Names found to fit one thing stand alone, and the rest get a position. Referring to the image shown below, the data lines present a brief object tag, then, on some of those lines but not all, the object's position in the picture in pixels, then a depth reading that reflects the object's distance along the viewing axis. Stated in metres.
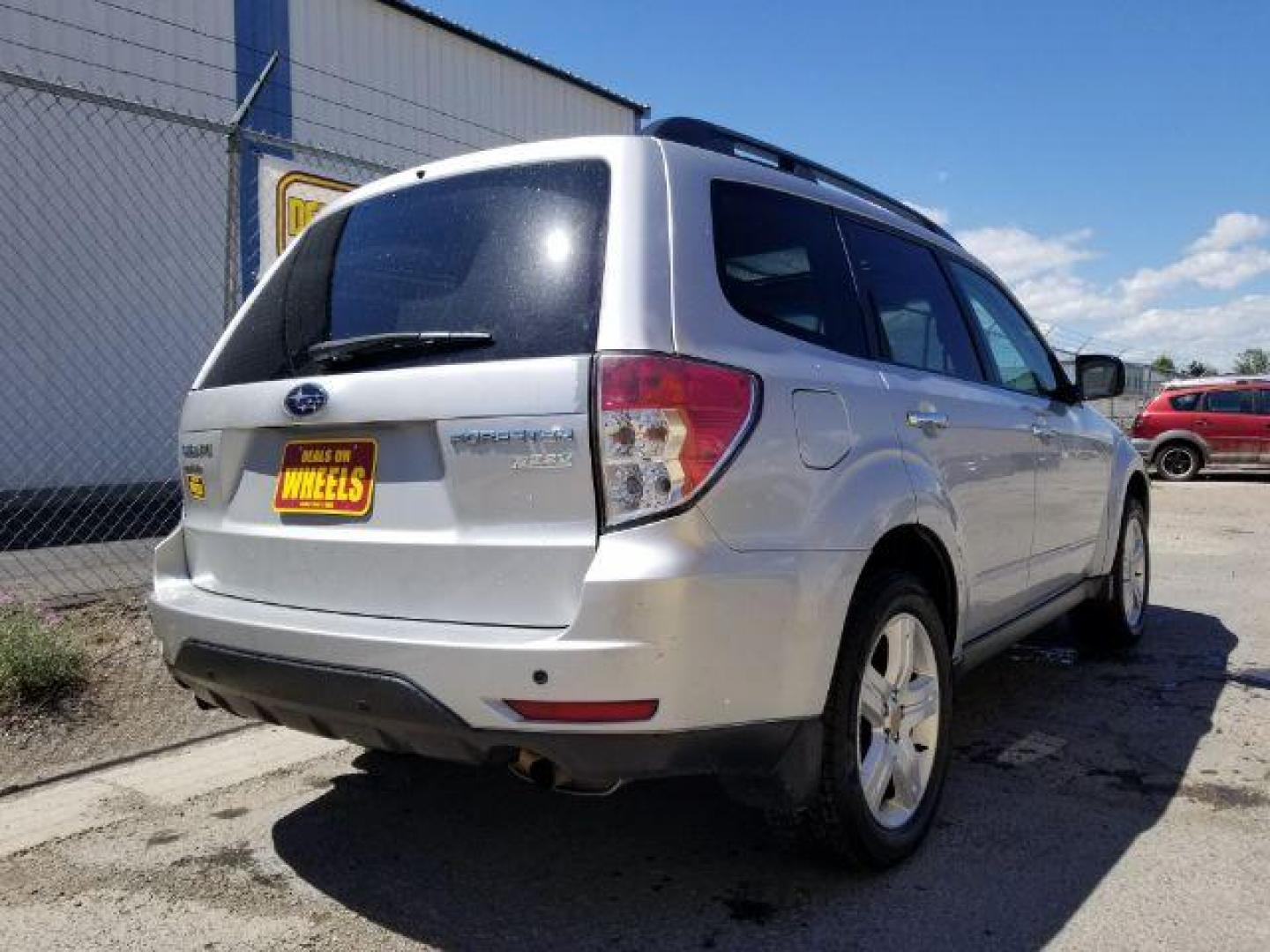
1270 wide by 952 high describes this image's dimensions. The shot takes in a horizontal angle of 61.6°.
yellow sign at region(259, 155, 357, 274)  5.93
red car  17.70
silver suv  2.28
